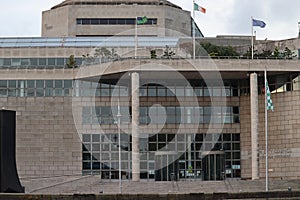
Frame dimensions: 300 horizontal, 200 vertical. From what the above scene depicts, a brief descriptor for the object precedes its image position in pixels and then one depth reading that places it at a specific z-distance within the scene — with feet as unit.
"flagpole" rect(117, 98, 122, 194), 196.09
